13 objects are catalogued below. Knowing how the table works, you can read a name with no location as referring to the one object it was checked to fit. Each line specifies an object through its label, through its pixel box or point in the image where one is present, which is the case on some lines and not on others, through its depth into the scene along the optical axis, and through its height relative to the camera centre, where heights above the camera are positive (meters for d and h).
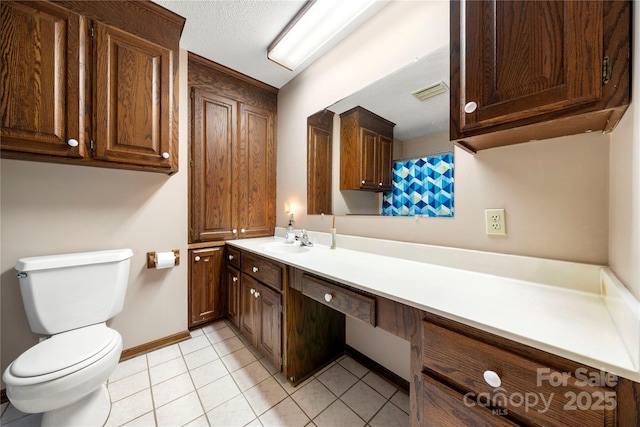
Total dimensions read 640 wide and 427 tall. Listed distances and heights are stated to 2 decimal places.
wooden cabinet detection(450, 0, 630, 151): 0.60 +0.43
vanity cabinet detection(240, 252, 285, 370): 1.42 -0.64
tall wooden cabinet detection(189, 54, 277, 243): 1.98 +0.57
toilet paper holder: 1.73 -0.35
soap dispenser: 2.04 -0.20
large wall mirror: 1.22 +0.47
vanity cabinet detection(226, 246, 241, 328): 1.89 -0.63
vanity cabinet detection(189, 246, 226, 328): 1.97 -0.66
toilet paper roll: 1.71 -0.36
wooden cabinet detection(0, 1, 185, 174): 1.15 +0.76
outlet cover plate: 1.00 -0.05
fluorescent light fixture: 1.39 +1.28
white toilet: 0.95 -0.67
